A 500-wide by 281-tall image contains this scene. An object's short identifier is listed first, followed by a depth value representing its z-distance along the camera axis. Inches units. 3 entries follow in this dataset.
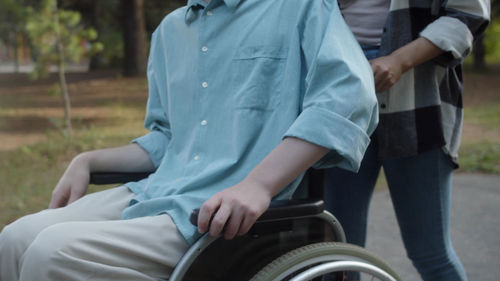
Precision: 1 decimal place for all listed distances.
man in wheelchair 55.0
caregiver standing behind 69.8
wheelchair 55.9
